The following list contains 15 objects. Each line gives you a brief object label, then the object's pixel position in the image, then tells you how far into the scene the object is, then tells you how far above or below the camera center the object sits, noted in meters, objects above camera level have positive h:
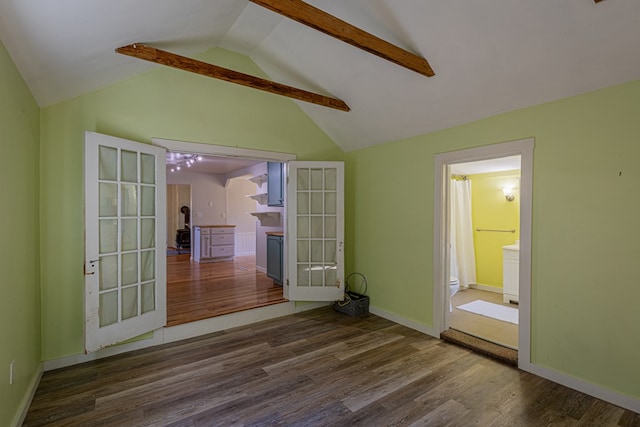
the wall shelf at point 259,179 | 6.71 +0.77
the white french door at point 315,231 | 4.14 -0.29
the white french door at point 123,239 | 2.65 -0.28
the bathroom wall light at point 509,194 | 4.98 +0.28
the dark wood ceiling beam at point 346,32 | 1.92 +1.33
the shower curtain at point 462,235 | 5.37 -0.45
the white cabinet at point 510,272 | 4.42 -0.94
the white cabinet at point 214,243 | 7.70 -0.84
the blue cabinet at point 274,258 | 5.02 -0.82
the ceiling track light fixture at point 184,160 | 7.06 +1.28
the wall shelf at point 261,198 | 6.43 +0.30
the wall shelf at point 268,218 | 5.88 -0.14
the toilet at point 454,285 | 4.51 -1.15
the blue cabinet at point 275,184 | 4.88 +0.47
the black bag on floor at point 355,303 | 4.09 -1.29
